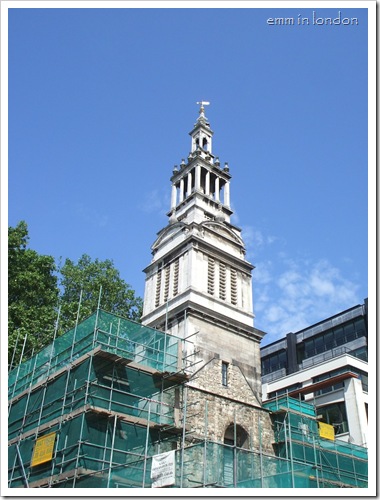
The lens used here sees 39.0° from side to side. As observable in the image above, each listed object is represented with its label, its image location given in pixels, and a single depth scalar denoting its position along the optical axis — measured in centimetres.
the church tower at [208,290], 2811
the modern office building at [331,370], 3794
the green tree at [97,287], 4341
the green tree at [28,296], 3309
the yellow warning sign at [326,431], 2970
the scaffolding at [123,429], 2002
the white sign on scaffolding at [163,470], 1880
